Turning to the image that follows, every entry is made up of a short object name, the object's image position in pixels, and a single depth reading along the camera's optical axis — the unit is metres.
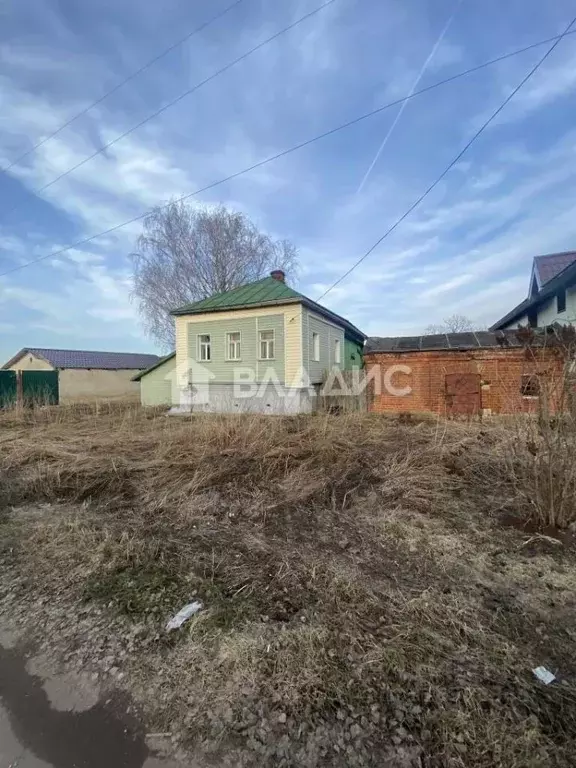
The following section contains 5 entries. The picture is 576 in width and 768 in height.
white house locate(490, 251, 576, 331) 11.60
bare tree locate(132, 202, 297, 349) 22.62
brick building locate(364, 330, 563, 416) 10.68
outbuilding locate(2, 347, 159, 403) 29.19
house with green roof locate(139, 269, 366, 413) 12.83
